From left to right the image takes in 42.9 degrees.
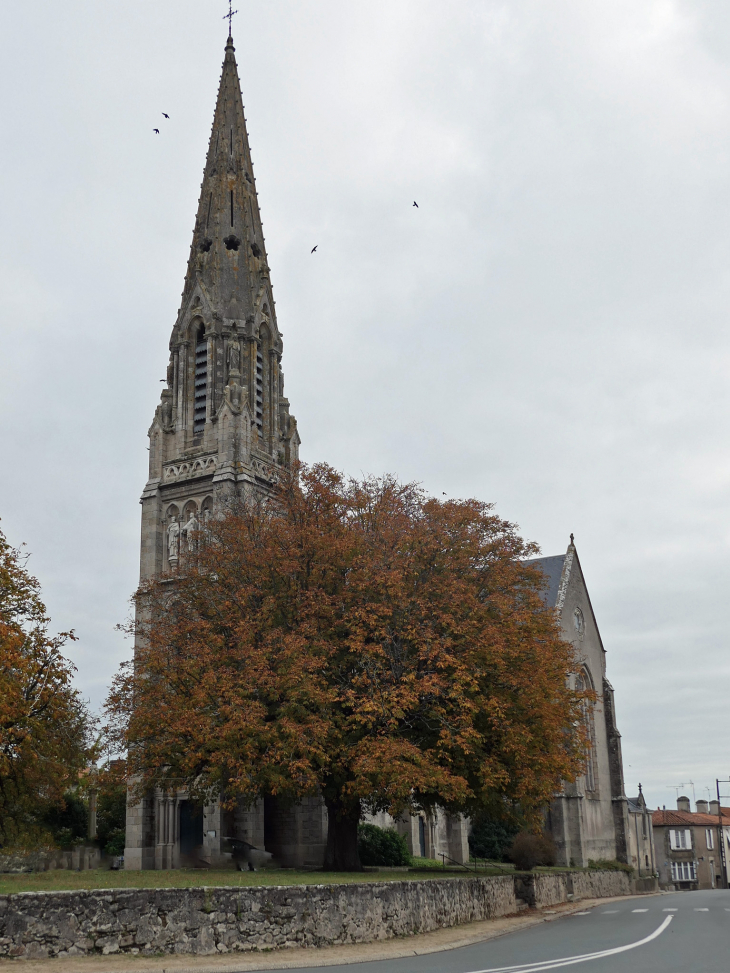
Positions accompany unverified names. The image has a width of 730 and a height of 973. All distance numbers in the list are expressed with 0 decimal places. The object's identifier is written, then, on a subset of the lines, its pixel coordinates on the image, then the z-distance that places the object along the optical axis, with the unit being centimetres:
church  4041
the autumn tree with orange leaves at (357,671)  2302
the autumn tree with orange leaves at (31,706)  2495
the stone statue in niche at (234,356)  4880
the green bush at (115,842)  4281
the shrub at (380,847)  3691
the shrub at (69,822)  4398
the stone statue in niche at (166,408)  4907
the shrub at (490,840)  4690
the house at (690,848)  8181
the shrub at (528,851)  3628
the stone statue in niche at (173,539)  4543
